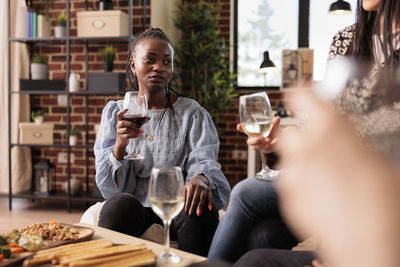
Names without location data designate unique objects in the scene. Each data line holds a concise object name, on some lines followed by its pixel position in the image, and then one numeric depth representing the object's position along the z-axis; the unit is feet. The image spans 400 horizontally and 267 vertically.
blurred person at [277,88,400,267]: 1.63
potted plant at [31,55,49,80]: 13.03
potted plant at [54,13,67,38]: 12.73
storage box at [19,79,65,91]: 12.66
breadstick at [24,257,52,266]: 3.33
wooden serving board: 3.55
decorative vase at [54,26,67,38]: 12.73
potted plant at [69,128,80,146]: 12.99
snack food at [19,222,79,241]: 4.06
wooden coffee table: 3.66
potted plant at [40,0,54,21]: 13.50
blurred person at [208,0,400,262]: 3.97
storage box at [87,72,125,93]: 12.25
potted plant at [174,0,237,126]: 14.12
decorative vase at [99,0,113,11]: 12.37
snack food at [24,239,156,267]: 3.23
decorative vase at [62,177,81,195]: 12.95
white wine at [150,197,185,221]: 3.27
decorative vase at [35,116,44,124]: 13.07
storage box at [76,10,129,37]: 12.11
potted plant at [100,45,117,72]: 12.64
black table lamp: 13.17
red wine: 5.24
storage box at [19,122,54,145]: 12.85
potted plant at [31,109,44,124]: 13.07
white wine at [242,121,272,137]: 3.89
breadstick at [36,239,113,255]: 3.49
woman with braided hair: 5.13
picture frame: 14.66
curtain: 13.34
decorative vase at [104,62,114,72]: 12.67
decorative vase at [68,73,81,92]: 12.55
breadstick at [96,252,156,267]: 3.23
